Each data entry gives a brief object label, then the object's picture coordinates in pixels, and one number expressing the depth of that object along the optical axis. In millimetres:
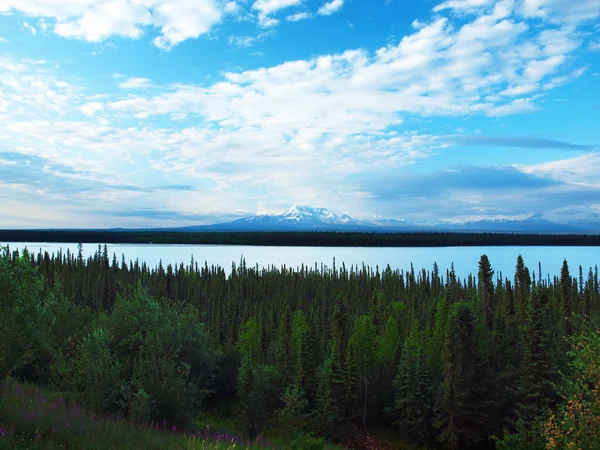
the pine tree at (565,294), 88625
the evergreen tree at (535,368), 49719
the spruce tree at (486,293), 76438
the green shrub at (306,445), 22228
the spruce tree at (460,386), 55688
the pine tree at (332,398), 61688
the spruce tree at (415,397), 61062
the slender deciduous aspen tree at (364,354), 72000
